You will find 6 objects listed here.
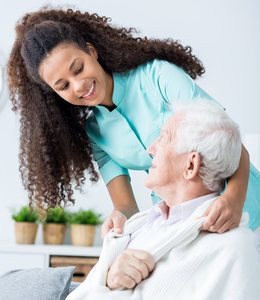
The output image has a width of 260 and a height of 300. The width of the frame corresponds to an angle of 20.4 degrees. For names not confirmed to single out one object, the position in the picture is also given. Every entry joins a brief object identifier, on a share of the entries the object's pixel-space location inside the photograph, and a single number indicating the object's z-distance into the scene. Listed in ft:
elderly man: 5.05
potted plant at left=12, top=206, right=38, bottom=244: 13.93
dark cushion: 6.63
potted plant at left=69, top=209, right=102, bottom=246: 13.87
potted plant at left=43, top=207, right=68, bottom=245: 14.02
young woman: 6.48
